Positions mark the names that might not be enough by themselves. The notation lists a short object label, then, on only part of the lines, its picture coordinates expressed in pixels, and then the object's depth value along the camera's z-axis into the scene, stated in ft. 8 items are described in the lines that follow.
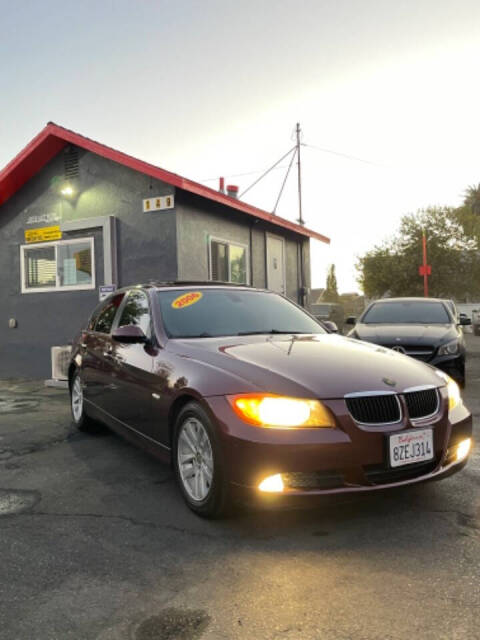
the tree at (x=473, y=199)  143.95
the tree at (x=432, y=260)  123.95
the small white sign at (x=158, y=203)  31.01
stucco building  31.81
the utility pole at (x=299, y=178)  94.53
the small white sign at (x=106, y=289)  32.96
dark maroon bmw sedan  9.47
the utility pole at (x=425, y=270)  76.47
